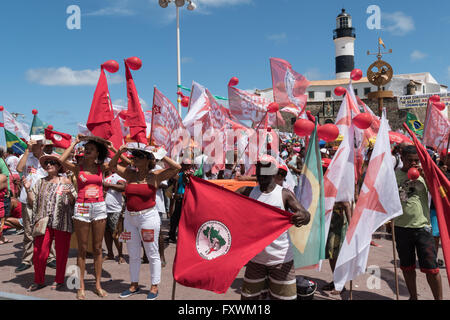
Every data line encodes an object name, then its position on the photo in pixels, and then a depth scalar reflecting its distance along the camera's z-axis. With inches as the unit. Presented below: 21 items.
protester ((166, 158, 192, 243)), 300.4
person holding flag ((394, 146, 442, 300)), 155.8
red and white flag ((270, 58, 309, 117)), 364.5
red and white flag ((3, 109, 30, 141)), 388.5
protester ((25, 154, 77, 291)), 195.3
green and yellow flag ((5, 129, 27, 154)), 369.7
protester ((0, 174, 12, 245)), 262.2
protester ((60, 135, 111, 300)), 182.5
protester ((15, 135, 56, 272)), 231.8
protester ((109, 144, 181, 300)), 178.9
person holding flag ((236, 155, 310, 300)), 128.1
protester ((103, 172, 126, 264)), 243.2
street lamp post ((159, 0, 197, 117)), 589.9
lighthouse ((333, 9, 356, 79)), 2596.0
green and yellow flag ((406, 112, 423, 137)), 503.0
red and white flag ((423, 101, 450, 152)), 346.3
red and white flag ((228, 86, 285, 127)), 382.9
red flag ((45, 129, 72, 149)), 194.7
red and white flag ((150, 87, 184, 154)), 300.0
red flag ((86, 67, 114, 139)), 199.9
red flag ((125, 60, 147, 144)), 209.8
